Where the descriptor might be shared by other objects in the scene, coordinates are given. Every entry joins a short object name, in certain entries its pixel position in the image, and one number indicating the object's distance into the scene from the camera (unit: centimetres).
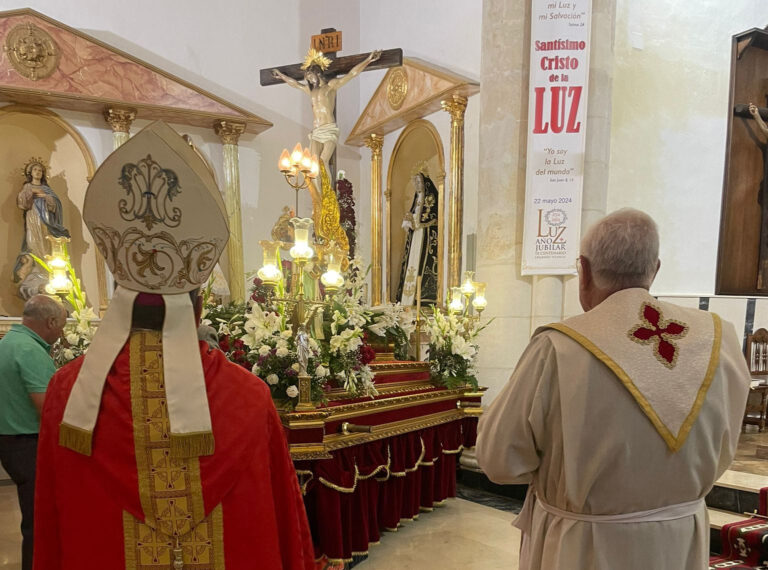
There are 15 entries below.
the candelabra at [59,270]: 358
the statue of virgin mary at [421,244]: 809
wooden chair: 623
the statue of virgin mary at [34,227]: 676
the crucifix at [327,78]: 662
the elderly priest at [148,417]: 135
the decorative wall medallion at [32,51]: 657
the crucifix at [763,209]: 680
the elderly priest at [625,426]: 145
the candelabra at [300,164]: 539
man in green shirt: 281
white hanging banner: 538
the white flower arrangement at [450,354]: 486
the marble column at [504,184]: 561
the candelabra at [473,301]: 515
